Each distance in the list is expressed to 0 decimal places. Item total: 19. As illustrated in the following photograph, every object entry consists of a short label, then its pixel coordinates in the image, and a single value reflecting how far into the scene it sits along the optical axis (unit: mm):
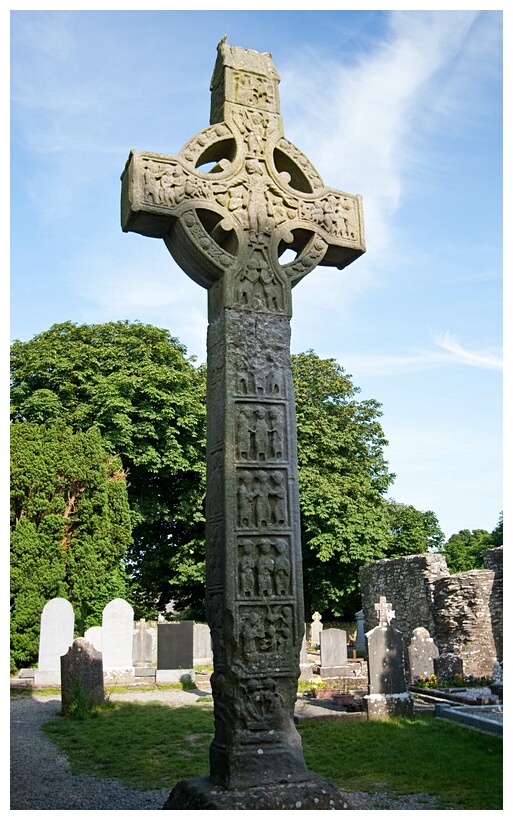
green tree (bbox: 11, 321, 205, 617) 23797
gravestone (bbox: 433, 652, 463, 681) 15202
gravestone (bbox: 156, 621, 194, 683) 17281
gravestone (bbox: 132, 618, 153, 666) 21473
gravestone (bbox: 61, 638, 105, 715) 12281
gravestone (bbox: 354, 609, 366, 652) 27023
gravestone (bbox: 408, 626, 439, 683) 15477
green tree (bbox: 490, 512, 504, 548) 39894
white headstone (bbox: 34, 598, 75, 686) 16781
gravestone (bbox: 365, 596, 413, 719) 11236
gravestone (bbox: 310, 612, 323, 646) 24031
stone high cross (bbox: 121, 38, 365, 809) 4402
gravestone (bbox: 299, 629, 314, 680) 17050
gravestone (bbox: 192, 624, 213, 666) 21938
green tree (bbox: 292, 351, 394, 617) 26172
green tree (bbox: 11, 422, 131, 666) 19953
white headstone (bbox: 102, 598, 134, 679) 16625
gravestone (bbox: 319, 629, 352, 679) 17875
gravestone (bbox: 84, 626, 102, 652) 17609
